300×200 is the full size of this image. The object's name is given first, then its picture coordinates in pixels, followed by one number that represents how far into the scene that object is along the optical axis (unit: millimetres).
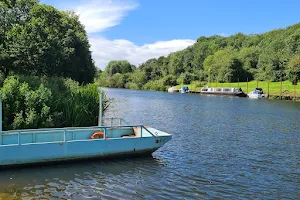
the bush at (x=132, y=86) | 168812
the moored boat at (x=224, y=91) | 99544
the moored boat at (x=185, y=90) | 126050
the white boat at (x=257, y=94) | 90188
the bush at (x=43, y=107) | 19000
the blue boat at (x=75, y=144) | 14102
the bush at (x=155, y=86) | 151150
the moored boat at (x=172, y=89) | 135625
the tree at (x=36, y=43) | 37906
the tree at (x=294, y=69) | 94556
